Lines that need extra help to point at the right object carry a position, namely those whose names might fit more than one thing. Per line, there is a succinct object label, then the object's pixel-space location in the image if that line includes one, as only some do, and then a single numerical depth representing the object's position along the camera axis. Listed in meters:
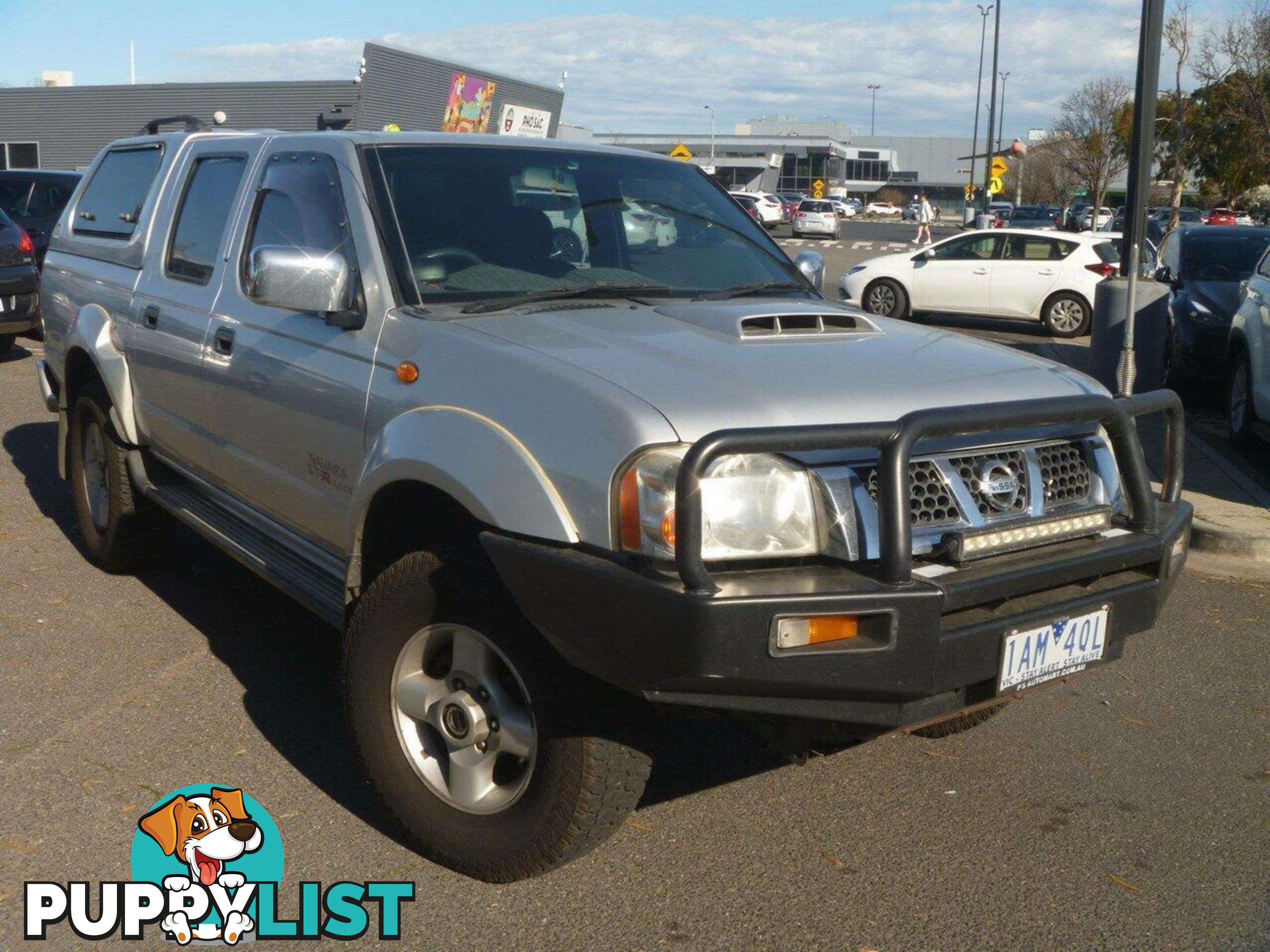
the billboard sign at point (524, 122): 44.84
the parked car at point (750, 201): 46.03
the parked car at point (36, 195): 16.80
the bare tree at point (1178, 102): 29.67
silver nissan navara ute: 2.98
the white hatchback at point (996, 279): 18.67
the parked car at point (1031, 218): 49.69
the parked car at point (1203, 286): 12.17
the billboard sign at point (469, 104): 46.28
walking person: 37.03
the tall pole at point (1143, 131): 10.30
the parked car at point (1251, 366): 9.14
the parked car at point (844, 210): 75.28
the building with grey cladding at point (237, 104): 42.91
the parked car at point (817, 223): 55.44
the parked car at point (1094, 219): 43.27
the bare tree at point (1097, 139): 47.22
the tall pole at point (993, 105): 40.41
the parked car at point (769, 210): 54.17
